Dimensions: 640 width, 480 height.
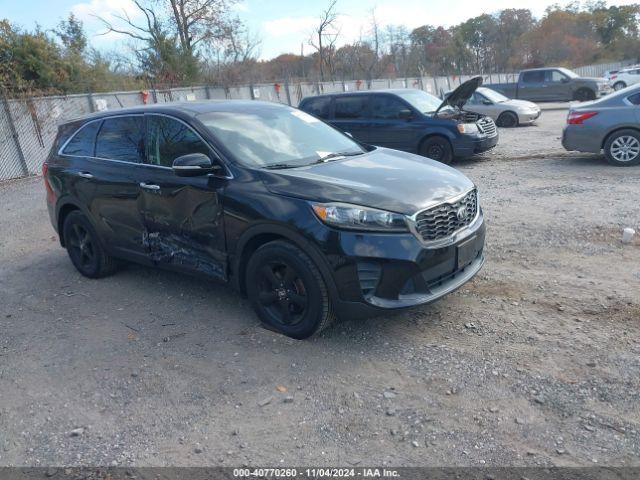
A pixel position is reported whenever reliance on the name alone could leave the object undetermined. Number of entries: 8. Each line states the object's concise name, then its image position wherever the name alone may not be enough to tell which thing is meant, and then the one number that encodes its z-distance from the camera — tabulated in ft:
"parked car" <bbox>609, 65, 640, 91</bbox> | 97.09
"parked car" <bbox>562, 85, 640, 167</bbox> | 31.40
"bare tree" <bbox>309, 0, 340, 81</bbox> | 119.96
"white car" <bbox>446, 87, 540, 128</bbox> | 57.26
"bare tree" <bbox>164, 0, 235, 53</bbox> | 102.22
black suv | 12.23
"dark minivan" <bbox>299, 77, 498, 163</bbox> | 36.68
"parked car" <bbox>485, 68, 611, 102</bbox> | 79.05
